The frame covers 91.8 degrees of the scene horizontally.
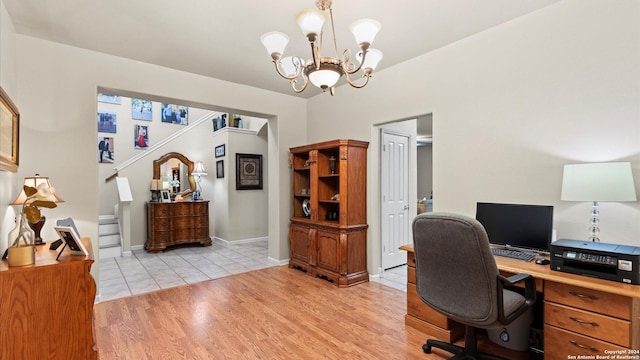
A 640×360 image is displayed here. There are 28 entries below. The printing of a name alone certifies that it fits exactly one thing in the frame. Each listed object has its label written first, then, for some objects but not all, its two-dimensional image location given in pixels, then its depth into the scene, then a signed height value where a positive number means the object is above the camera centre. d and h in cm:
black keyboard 231 -57
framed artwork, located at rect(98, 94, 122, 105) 708 +191
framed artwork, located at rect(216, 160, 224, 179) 671 +28
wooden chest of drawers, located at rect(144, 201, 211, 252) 582 -82
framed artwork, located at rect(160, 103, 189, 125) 774 +172
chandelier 180 +88
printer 175 -48
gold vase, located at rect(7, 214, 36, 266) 183 -39
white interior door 430 -23
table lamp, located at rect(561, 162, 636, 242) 192 -2
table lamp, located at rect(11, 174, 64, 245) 266 -14
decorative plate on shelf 485 -41
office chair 177 -59
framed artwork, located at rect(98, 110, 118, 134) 695 +140
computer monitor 231 -35
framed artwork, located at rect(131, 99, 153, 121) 736 +173
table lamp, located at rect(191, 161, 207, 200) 660 +21
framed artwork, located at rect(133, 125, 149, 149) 739 +111
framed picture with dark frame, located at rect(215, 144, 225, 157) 667 +69
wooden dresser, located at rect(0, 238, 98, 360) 174 -75
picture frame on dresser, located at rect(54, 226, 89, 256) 202 -38
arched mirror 645 +23
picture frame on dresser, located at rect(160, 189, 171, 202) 621 -26
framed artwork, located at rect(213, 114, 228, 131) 693 +136
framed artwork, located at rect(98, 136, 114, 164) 686 +74
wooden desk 168 -77
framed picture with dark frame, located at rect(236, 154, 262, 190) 663 +22
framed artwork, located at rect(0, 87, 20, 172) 221 +39
